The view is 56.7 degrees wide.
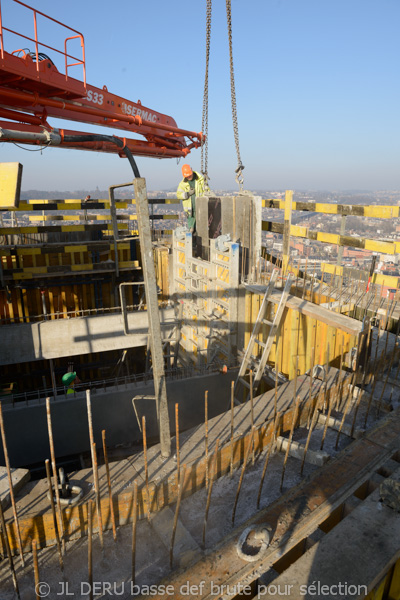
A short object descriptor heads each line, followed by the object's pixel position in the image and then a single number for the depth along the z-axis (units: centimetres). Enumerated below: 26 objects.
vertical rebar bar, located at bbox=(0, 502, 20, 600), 368
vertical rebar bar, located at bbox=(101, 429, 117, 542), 412
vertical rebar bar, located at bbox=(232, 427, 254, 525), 433
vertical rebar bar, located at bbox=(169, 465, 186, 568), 385
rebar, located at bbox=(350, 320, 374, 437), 628
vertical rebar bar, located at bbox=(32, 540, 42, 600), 301
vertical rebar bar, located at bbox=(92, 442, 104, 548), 381
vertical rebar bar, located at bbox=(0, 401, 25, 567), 363
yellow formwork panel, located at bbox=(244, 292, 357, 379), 876
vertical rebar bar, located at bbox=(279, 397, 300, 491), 472
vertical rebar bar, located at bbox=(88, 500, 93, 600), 343
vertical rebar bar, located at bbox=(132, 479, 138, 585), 352
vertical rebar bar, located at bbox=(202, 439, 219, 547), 408
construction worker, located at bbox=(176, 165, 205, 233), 1236
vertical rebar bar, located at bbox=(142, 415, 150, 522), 435
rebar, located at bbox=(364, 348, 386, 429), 580
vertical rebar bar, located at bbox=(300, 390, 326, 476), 500
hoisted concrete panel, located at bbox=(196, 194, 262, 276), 1034
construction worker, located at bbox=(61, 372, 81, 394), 1134
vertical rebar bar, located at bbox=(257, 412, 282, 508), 529
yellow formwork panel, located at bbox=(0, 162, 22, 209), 373
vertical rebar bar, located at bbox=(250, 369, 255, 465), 542
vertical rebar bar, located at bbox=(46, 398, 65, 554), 381
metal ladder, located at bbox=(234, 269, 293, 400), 862
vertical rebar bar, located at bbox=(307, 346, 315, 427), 610
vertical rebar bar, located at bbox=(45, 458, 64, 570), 378
